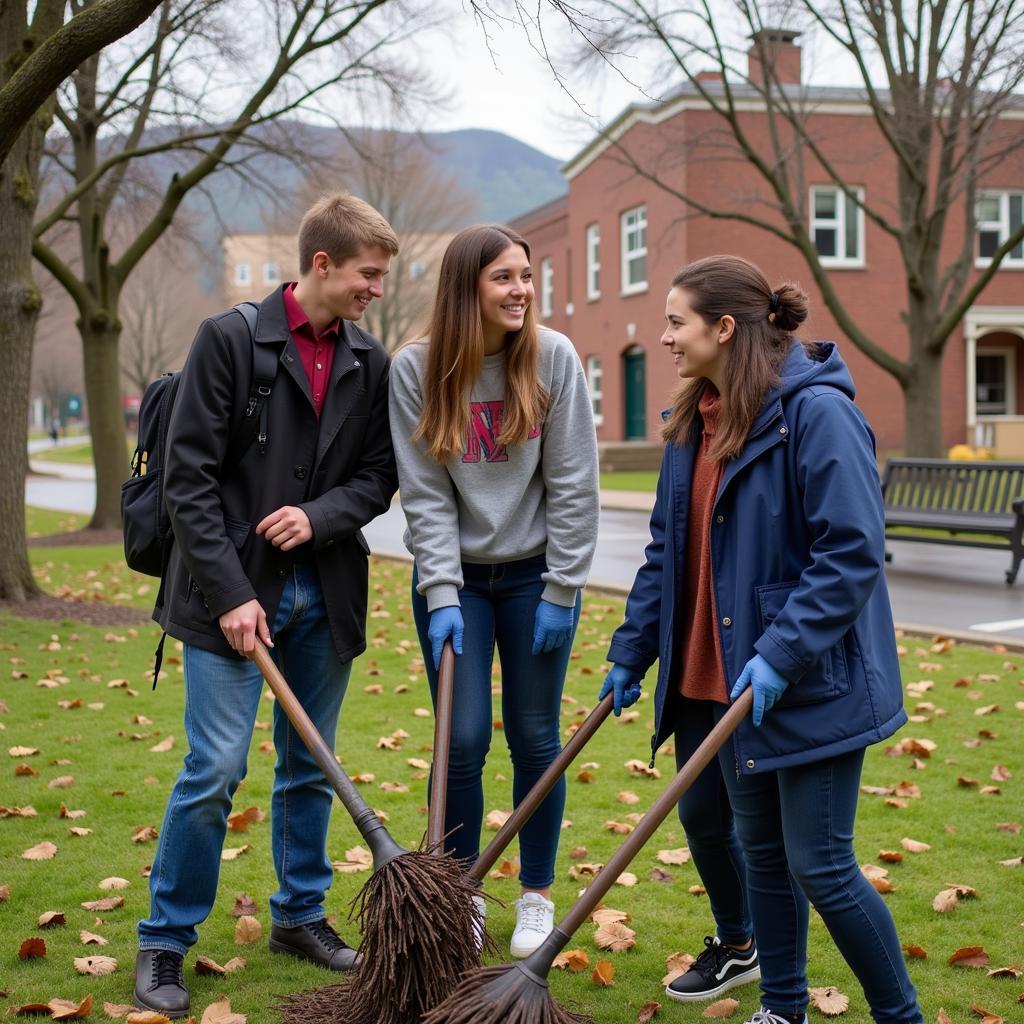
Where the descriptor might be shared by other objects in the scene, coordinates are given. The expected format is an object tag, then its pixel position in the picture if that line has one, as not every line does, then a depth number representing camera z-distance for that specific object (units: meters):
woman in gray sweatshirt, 3.63
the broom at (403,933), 3.05
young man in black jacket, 3.43
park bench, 12.14
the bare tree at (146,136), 15.25
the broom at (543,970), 2.87
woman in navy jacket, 2.84
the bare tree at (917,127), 16.41
